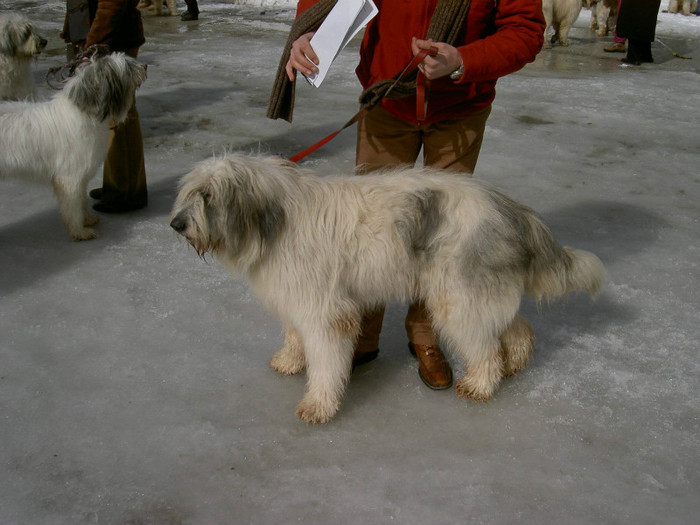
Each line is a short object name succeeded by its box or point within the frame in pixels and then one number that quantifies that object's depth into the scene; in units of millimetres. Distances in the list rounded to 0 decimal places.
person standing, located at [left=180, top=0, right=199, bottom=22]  11172
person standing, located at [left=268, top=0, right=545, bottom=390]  2482
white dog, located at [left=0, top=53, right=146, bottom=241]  3969
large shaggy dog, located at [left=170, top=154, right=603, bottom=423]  2400
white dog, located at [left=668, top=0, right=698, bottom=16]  11844
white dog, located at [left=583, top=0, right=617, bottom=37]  10742
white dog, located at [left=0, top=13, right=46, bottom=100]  5316
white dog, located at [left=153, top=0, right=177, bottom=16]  11526
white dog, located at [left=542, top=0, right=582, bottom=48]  9508
